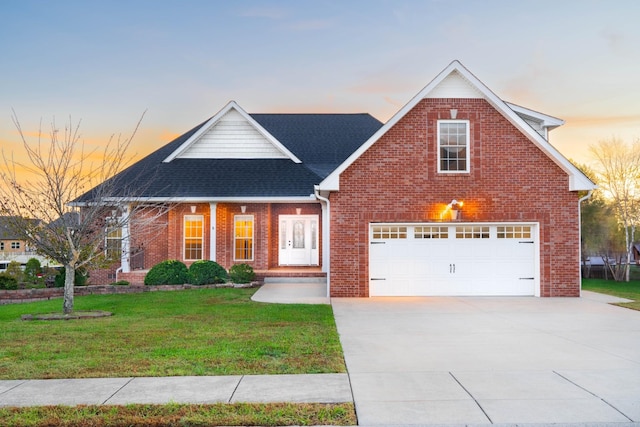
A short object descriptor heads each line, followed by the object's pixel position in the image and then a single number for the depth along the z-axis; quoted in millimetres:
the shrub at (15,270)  20159
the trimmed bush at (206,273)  19141
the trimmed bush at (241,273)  19641
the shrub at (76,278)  18703
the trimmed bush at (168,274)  18859
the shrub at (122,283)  19891
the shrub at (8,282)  18422
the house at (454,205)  16125
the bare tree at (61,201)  12875
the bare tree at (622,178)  27953
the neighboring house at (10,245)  77375
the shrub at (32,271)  21047
